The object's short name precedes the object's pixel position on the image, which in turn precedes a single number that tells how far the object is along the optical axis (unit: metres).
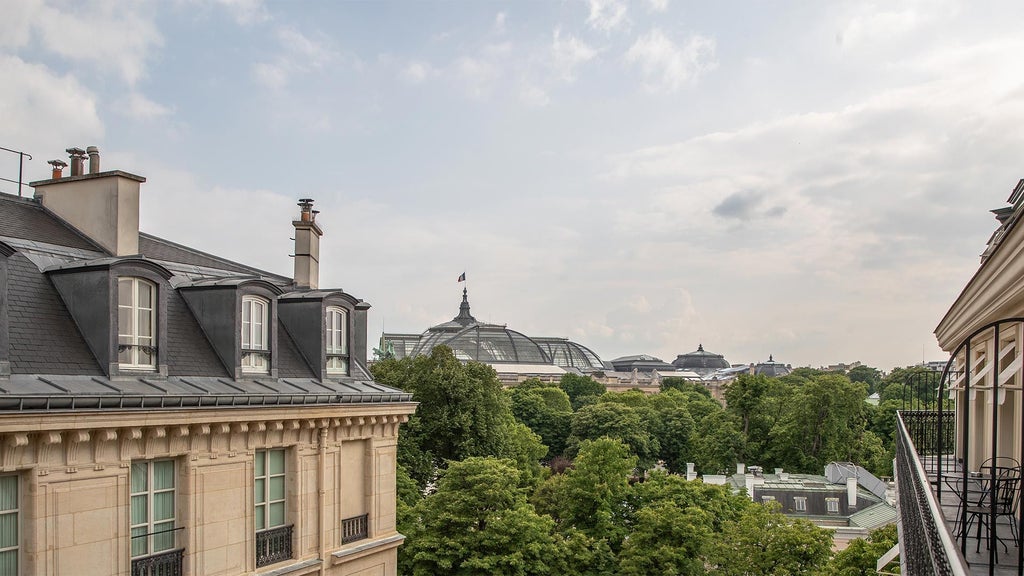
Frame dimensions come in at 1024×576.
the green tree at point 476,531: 29.98
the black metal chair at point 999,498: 9.04
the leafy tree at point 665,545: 33.38
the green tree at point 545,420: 86.06
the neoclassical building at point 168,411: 11.20
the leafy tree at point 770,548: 31.86
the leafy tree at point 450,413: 44.53
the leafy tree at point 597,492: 38.75
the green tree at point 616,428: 73.69
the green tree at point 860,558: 29.47
